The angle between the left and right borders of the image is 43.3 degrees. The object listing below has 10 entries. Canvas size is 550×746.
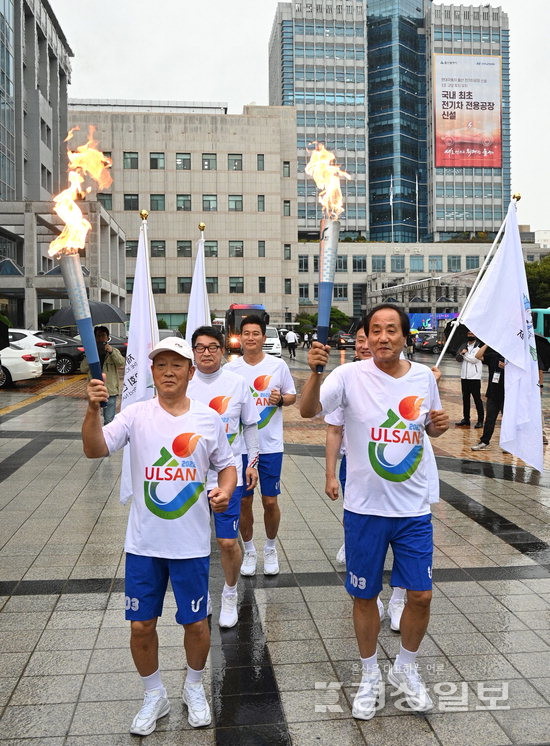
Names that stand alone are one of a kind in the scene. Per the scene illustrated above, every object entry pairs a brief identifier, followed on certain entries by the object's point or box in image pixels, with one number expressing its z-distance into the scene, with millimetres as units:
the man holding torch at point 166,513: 3178
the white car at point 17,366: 20047
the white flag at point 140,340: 7930
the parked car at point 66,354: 25328
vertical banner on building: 97938
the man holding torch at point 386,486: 3426
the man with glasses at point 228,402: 4445
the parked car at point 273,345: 32112
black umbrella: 15793
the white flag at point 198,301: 9492
